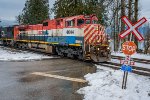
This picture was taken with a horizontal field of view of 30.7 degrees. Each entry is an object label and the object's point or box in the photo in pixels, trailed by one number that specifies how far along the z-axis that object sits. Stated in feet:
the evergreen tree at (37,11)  223.51
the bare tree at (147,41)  170.80
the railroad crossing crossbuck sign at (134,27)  31.04
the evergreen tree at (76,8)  141.42
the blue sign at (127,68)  30.87
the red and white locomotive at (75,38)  62.44
